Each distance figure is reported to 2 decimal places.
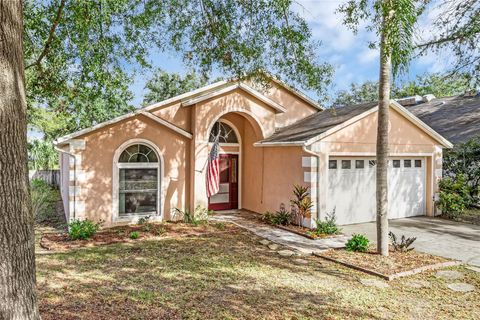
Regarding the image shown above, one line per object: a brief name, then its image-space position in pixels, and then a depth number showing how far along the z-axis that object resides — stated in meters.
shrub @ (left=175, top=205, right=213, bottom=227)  11.59
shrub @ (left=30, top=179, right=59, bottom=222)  12.81
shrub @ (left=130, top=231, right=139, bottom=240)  9.55
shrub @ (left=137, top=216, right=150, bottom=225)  11.19
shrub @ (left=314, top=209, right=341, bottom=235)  10.04
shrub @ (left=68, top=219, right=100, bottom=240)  9.34
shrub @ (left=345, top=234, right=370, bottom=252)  8.37
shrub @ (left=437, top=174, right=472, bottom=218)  12.77
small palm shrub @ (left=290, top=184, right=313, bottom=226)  10.59
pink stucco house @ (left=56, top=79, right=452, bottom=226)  10.63
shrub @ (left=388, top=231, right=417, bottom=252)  8.15
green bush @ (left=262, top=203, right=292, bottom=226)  11.30
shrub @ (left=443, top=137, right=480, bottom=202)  14.21
